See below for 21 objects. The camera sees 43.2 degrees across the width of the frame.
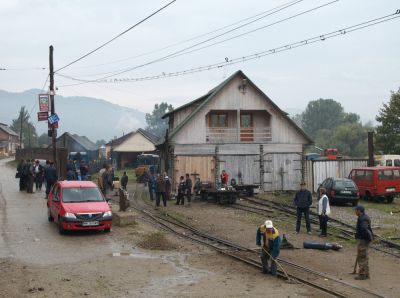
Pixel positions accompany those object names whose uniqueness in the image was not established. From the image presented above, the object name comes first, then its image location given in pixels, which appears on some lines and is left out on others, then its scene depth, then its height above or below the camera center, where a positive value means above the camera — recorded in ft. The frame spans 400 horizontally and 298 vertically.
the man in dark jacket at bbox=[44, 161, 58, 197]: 82.02 -2.18
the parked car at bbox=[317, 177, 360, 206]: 86.12 -5.96
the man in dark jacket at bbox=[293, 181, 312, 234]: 57.62 -5.16
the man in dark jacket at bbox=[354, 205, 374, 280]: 37.52 -6.21
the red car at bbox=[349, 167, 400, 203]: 91.30 -4.84
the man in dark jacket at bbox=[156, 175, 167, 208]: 83.77 -4.51
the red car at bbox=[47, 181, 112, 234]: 53.67 -5.05
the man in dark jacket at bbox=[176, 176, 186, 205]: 86.79 -5.61
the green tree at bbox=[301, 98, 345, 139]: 433.89 +37.85
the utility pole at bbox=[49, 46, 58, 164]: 97.86 +11.71
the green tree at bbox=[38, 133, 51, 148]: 451.12 +19.72
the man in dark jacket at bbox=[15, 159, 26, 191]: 98.22 -3.12
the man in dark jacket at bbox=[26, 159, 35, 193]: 93.97 -3.01
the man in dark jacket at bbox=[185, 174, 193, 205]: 90.74 -4.96
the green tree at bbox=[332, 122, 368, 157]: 343.87 +12.66
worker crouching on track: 38.19 -6.74
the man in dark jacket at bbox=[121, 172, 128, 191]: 97.73 -3.97
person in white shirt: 55.31 -5.98
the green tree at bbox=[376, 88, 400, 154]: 177.47 +10.29
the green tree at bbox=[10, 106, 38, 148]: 397.51 +24.30
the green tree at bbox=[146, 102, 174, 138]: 583.99 +46.99
